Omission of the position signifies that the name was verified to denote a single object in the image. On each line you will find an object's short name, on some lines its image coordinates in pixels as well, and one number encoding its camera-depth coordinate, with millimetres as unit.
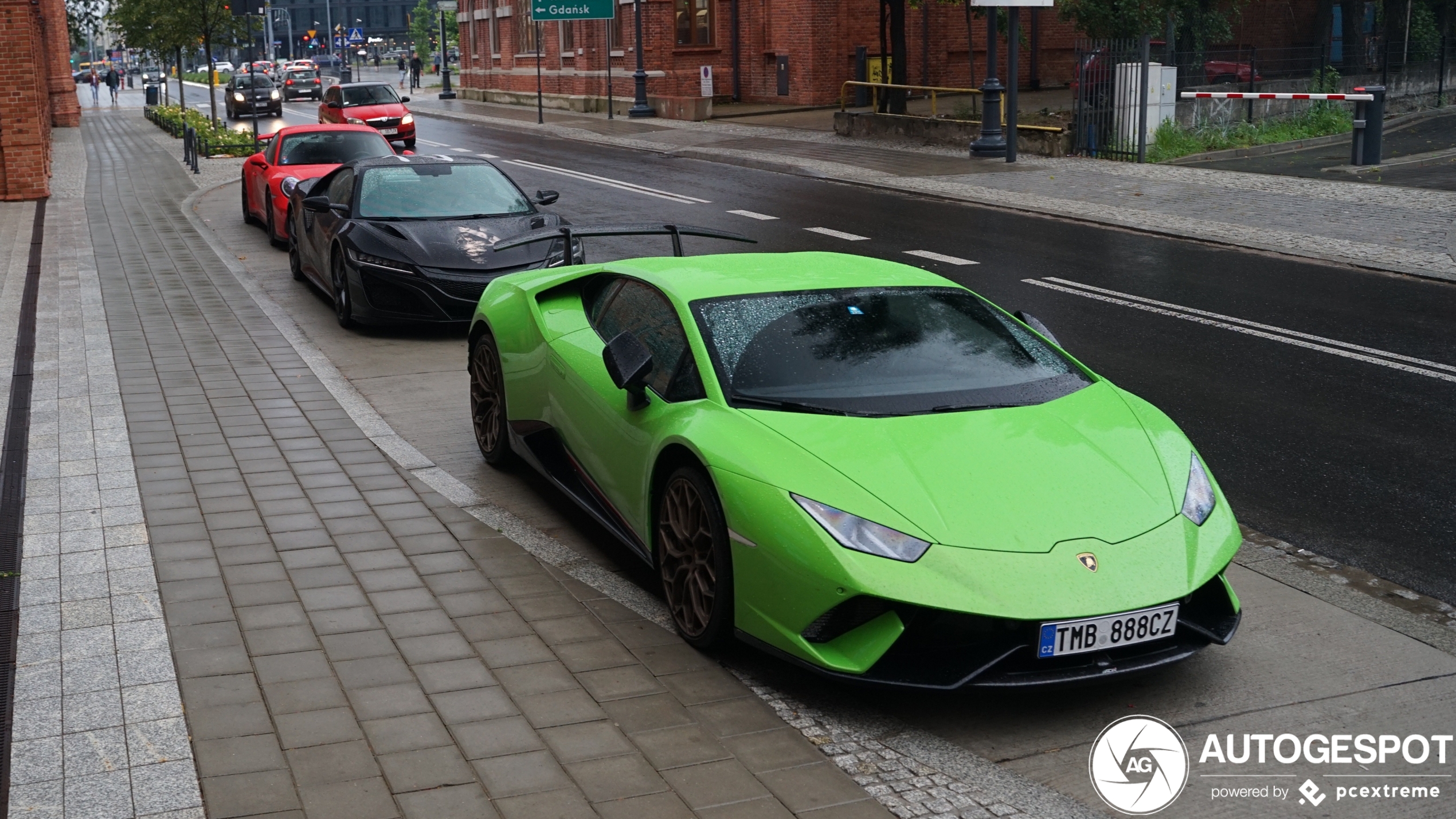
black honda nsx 11438
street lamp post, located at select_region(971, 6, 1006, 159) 25438
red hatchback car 34812
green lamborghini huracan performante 4520
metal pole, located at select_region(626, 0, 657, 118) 41906
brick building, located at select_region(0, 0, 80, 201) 22578
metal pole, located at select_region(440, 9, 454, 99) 64312
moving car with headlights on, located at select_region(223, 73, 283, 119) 53625
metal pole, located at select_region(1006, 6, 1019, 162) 23984
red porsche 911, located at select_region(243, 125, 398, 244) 17016
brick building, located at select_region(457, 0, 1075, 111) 42438
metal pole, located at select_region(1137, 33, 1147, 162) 23953
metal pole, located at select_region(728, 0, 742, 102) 45406
